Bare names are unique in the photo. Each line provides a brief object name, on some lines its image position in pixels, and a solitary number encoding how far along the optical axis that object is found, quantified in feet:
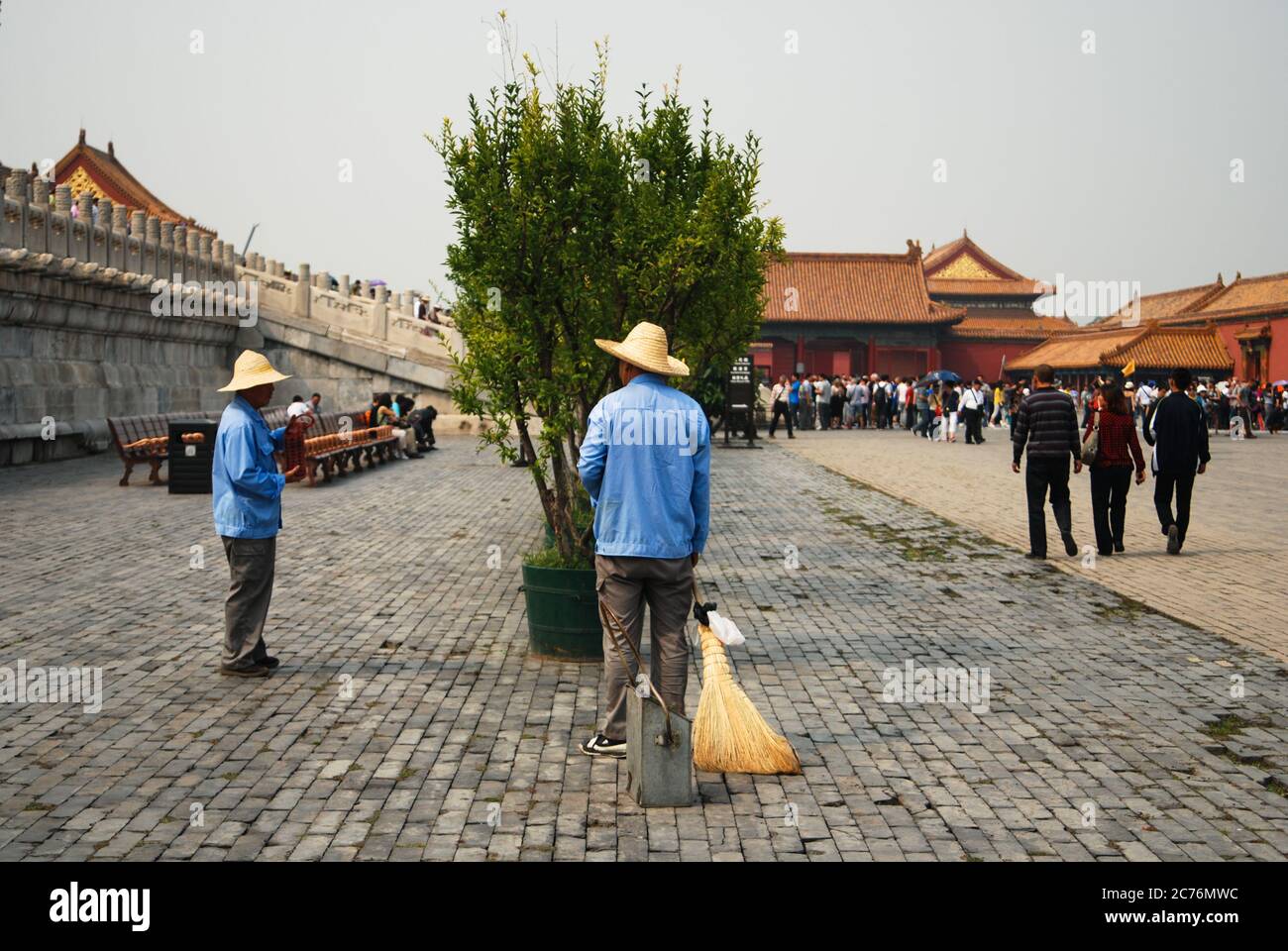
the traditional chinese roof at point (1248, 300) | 154.61
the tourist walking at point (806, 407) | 135.85
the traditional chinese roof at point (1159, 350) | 158.40
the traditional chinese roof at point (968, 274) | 220.84
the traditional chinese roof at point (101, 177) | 161.79
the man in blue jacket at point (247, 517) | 23.73
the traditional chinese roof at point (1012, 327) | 202.69
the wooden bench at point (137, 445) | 59.57
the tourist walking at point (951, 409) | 113.29
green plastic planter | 24.56
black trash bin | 55.93
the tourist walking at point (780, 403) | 116.88
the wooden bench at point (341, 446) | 61.94
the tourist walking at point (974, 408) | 106.93
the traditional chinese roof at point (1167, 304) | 175.44
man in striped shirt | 38.58
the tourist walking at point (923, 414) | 120.98
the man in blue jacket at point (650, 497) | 17.99
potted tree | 25.52
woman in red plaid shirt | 39.11
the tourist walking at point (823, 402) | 135.03
